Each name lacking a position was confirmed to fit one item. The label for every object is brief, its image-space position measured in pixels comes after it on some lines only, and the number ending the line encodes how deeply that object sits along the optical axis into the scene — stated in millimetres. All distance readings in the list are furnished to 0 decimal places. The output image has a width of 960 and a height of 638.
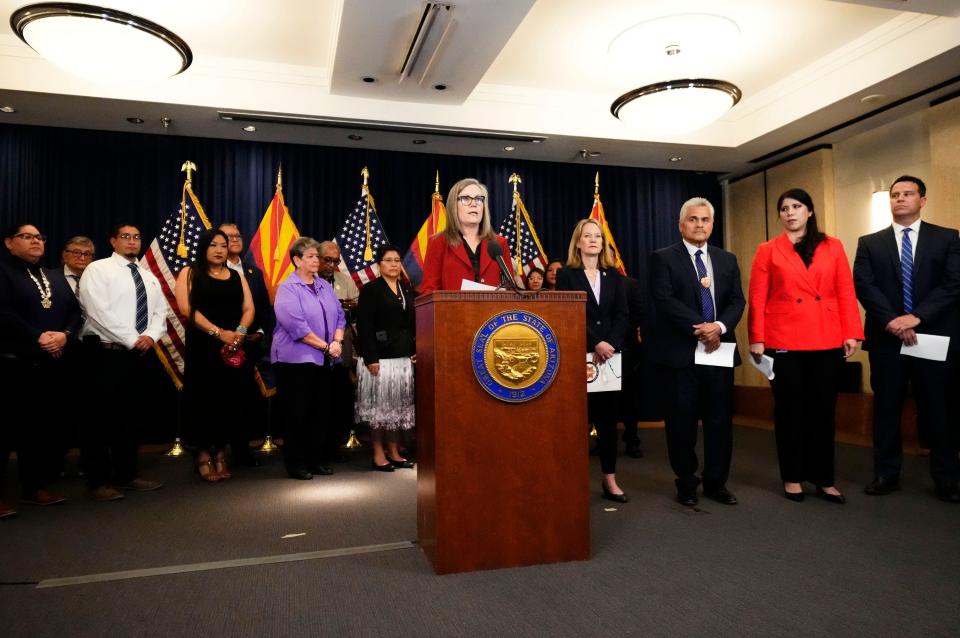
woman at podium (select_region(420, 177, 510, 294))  2562
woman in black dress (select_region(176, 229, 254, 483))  3992
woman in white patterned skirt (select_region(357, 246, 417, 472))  4309
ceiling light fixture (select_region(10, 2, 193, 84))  3789
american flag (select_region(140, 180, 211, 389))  5336
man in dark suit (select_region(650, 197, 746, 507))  3189
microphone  2123
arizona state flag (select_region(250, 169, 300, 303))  5934
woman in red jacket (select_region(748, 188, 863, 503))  3250
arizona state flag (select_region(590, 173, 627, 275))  6956
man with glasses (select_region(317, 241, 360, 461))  4977
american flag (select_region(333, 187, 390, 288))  6176
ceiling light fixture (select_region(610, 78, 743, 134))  4898
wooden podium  2146
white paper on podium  2244
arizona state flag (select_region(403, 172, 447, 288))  6426
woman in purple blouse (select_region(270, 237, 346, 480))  4059
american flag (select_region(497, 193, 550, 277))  6762
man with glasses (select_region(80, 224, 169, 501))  3461
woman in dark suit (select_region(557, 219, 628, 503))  3221
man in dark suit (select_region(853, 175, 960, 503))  3344
